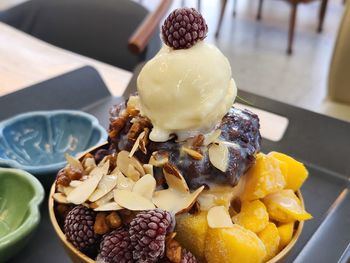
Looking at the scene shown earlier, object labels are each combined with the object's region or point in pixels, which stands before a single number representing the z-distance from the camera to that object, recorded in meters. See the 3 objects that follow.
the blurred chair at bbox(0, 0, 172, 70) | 1.35
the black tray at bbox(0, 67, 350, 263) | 0.64
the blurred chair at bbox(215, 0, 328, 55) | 2.67
